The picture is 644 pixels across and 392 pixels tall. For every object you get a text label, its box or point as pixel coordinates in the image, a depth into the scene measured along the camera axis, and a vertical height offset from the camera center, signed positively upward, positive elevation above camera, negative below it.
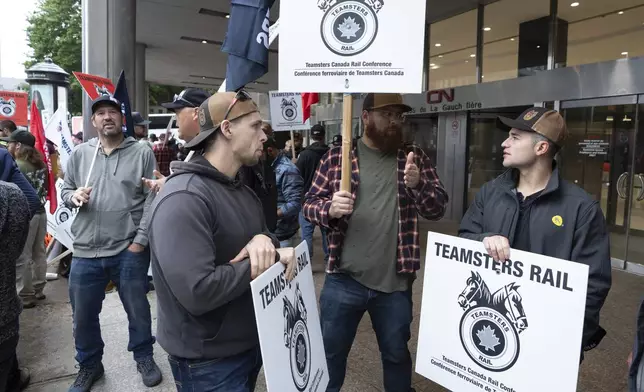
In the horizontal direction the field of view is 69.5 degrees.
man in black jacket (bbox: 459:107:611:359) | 2.13 -0.28
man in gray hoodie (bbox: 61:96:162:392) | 3.28 -0.64
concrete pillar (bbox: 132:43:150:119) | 13.82 +2.37
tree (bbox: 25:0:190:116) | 26.22 +6.58
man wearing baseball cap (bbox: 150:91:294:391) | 1.62 -0.38
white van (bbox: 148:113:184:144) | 26.19 +1.49
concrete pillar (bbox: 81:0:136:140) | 6.42 +1.54
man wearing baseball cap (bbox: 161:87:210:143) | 3.04 +0.27
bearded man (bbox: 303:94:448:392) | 2.67 -0.52
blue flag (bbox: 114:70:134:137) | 3.92 +0.38
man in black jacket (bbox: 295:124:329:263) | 6.50 -0.18
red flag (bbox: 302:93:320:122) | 6.32 +0.66
